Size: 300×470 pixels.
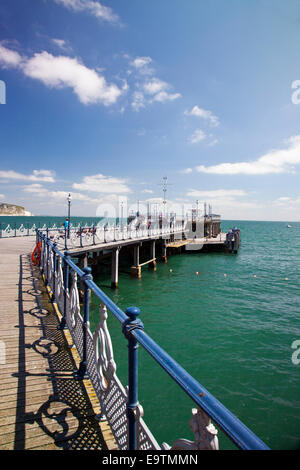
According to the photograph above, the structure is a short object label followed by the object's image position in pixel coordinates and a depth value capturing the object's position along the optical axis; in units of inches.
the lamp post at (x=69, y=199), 787.2
